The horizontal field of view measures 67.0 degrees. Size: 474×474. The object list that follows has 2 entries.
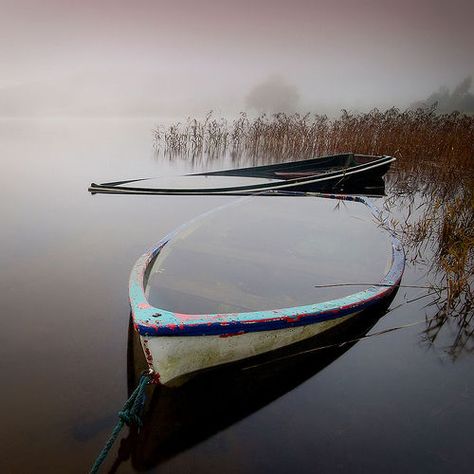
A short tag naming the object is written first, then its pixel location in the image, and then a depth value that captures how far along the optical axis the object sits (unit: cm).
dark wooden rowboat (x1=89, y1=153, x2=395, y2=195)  647
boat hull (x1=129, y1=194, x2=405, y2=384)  221
